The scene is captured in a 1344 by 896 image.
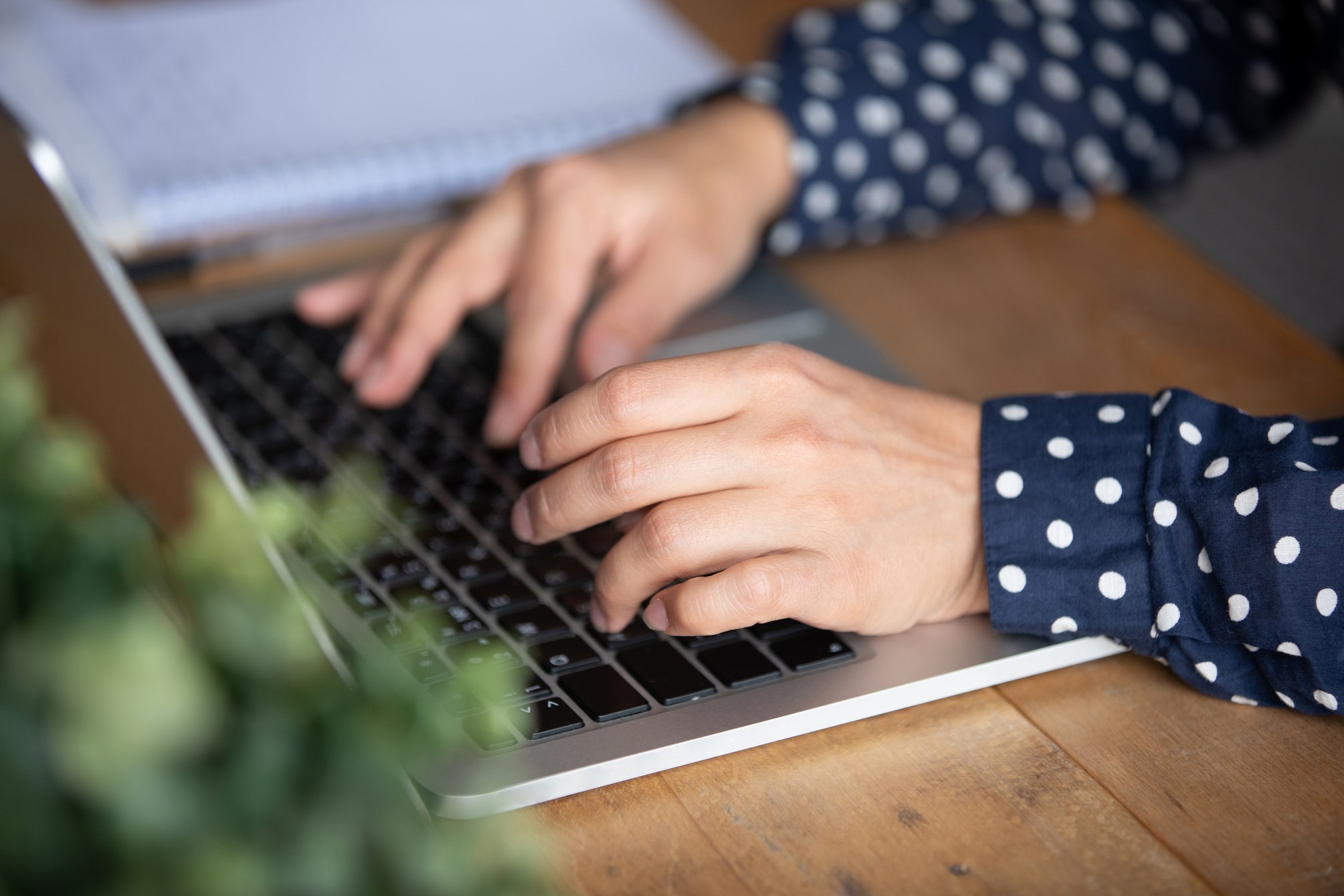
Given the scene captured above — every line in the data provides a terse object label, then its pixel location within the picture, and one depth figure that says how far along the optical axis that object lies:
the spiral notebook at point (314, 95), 0.99
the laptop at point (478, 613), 0.75
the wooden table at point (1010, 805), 0.73
